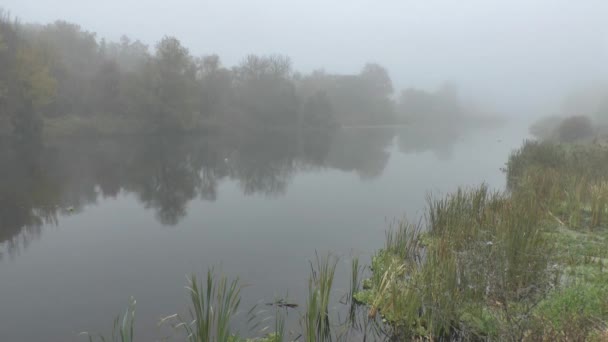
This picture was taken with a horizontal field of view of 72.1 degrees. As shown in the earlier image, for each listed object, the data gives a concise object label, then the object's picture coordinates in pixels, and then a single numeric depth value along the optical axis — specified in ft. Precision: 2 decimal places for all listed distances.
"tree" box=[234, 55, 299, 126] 237.86
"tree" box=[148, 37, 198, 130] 177.27
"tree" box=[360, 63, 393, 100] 375.86
